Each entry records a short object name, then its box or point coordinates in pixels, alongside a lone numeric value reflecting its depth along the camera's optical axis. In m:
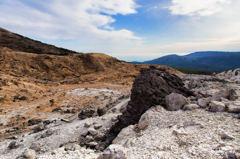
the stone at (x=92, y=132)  6.00
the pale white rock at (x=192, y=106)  5.19
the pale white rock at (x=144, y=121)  4.83
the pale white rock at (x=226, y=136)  3.09
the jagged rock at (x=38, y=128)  7.99
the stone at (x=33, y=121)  9.31
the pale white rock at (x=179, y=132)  3.72
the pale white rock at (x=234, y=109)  4.27
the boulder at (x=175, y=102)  5.62
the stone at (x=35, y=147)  5.65
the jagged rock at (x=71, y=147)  4.82
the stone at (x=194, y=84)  12.80
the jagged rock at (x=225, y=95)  6.06
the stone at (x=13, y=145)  6.33
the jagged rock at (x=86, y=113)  9.15
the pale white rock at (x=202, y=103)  5.16
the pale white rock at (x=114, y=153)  3.21
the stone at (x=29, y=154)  4.57
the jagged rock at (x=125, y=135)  4.60
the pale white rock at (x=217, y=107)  4.58
